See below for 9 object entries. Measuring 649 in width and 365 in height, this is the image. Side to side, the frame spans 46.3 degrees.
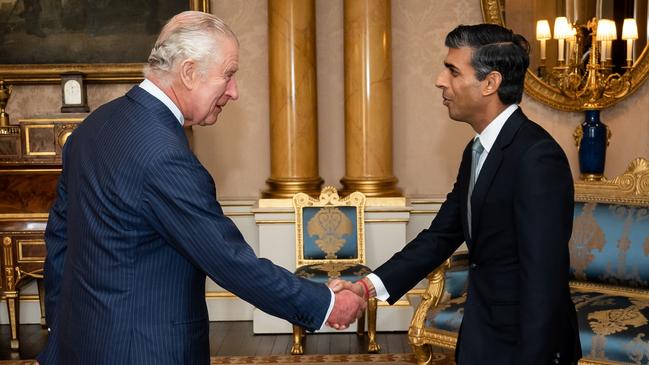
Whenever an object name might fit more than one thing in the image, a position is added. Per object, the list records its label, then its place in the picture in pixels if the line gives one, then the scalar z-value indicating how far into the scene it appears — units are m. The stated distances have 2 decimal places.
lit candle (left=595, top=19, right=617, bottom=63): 5.43
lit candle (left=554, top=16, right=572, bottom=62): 5.51
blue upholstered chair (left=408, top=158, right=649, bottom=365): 4.24
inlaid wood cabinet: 5.39
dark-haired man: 2.17
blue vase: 5.50
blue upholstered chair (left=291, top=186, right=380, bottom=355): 5.55
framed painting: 5.88
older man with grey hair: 1.98
